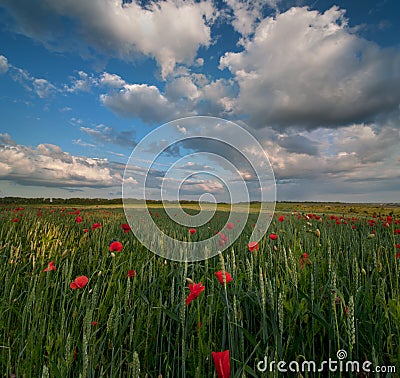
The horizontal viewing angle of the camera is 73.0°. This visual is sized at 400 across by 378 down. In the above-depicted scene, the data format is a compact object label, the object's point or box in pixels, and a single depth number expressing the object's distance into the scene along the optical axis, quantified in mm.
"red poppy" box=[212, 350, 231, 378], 1060
